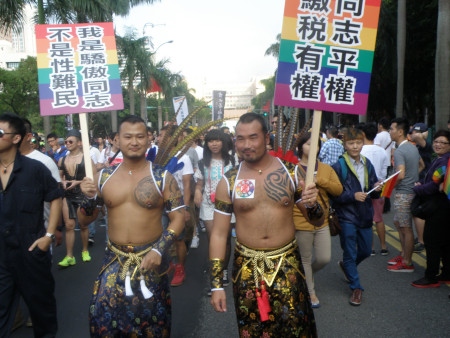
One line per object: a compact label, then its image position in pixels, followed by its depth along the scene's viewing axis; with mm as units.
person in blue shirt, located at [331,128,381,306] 5129
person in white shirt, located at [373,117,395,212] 10469
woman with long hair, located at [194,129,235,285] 6129
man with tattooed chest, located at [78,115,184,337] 3143
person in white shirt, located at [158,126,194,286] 5914
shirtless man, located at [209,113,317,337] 3049
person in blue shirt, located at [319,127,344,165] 7593
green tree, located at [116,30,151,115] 31327
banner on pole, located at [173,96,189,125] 11722
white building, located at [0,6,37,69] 90250
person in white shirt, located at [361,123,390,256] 6906
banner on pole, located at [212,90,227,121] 16203
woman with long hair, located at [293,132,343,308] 4930
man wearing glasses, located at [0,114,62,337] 3875
